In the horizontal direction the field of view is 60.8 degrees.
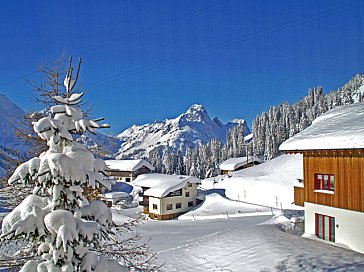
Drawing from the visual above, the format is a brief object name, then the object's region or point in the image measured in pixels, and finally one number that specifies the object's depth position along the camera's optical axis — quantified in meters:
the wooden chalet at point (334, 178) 13.73
